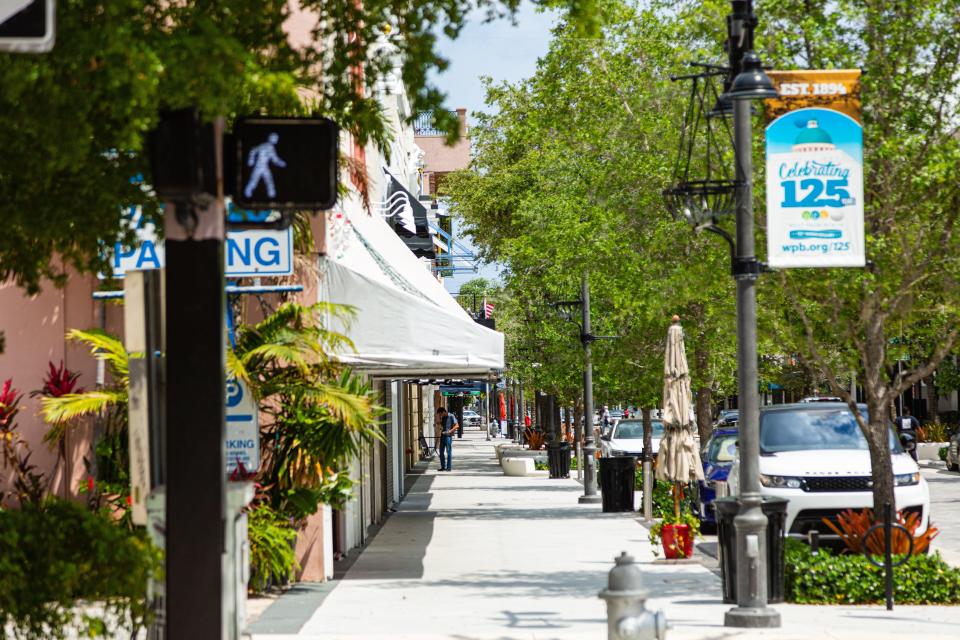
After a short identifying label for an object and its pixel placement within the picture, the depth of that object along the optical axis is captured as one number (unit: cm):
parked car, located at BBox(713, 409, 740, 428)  4136
